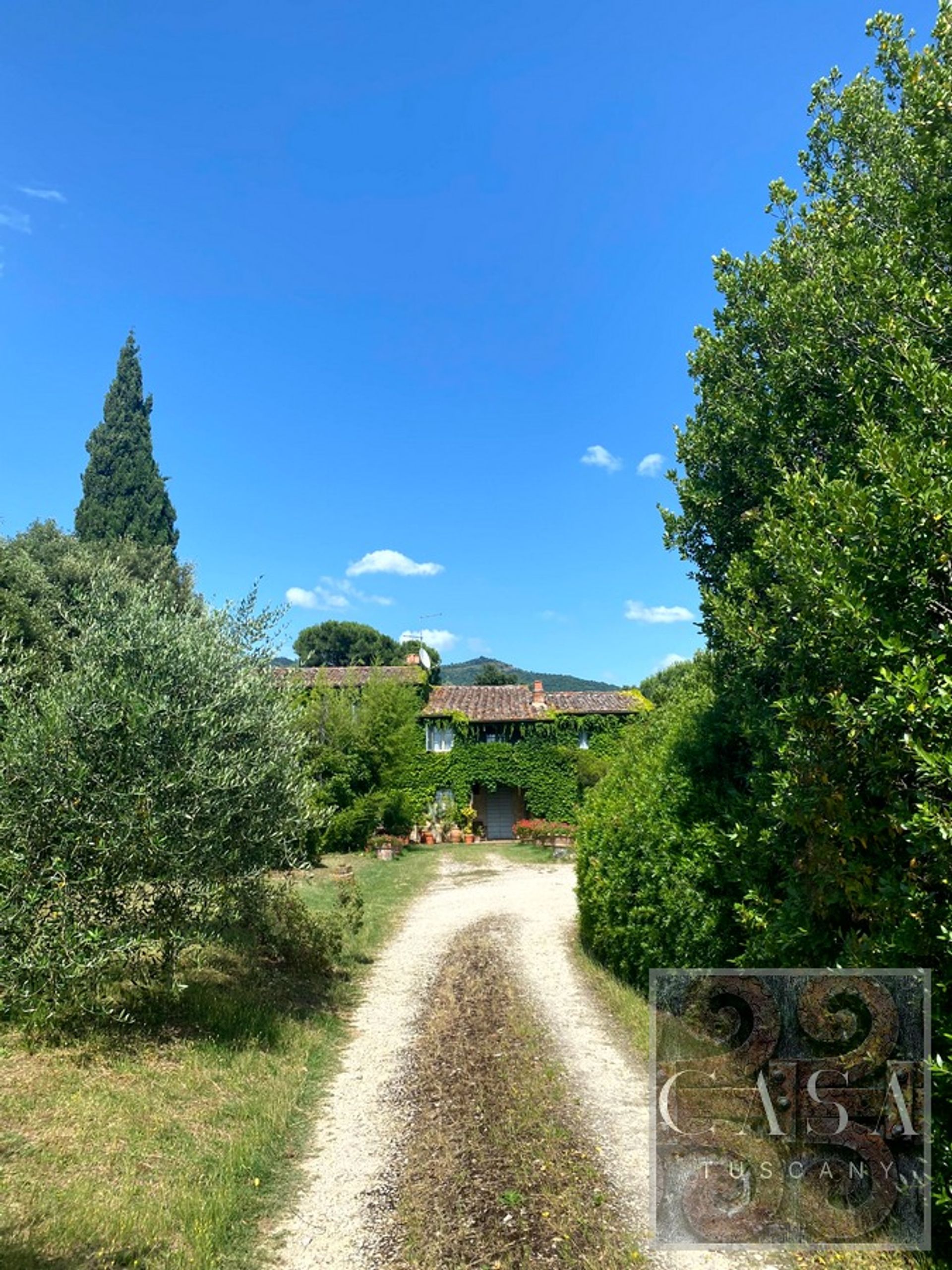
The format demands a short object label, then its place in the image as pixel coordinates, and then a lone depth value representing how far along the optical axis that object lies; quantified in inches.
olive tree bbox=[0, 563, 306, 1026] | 293.4
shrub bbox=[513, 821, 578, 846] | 1240.2
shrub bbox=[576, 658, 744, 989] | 339.6
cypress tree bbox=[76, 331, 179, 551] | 1796.3
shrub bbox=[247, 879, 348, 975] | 449.1
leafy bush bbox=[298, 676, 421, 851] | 1168.2
